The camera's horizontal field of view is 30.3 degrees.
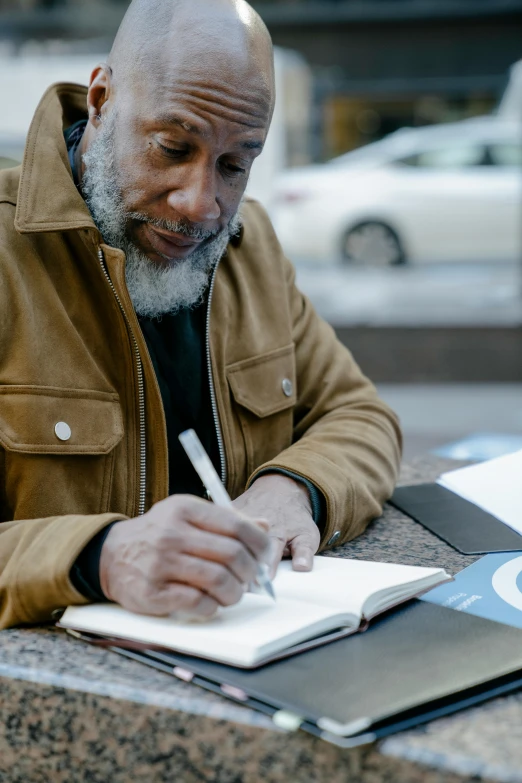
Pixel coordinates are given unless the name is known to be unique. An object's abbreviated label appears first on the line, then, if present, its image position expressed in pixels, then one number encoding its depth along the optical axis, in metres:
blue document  1.32
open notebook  1.14
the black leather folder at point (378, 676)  1.01
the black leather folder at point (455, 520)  1.67
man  1.71
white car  7.73
